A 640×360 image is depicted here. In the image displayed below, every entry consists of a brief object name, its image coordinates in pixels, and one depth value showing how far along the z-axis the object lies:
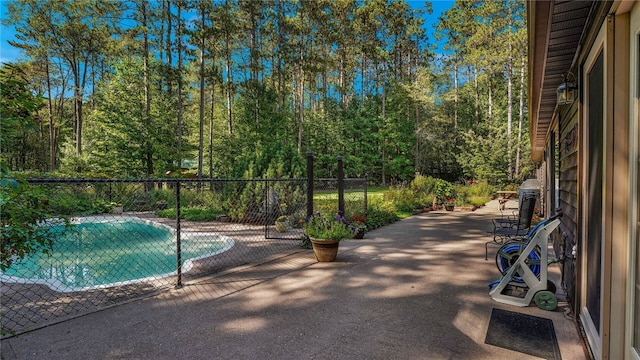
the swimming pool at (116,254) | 4.64
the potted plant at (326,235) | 4.54
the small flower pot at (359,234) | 6.35
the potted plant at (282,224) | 7.29
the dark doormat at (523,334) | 2.22
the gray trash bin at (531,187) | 7.99
